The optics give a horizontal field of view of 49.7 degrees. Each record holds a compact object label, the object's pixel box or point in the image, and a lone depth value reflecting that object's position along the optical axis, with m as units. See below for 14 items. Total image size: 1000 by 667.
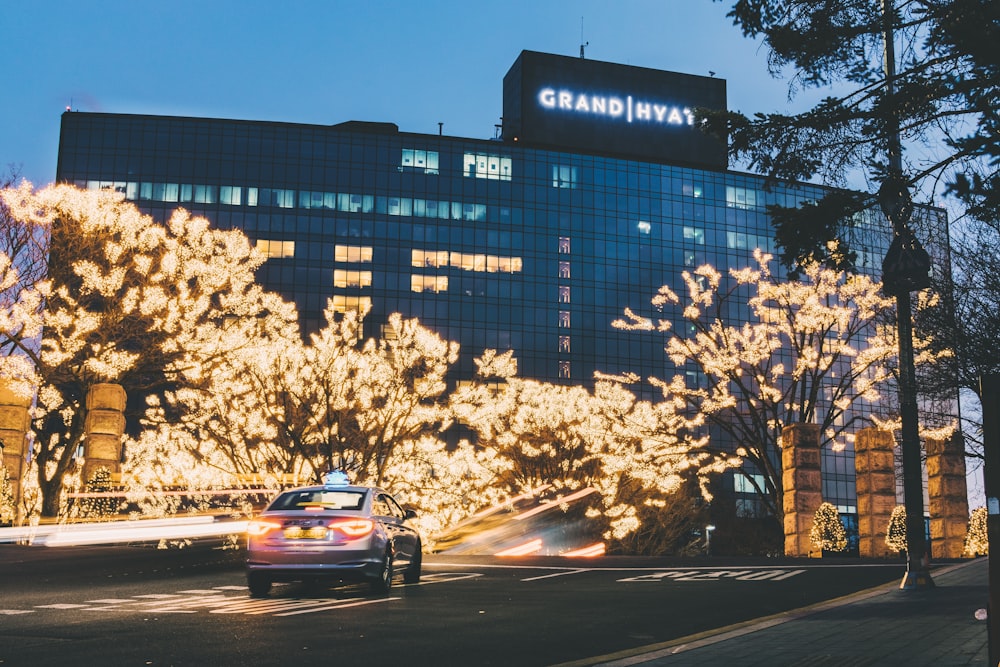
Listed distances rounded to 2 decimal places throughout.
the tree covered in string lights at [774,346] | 33.09
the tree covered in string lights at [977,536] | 29.25
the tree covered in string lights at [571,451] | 41.38
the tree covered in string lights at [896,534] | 28.16
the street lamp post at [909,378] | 15.96
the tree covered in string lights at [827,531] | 28.98
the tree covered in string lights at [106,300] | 35.33
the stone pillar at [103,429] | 29.52
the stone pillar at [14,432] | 29.05
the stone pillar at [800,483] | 29.39
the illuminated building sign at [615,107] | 109.88
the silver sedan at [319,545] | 14.88
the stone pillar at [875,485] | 28.56
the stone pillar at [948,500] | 29.27
